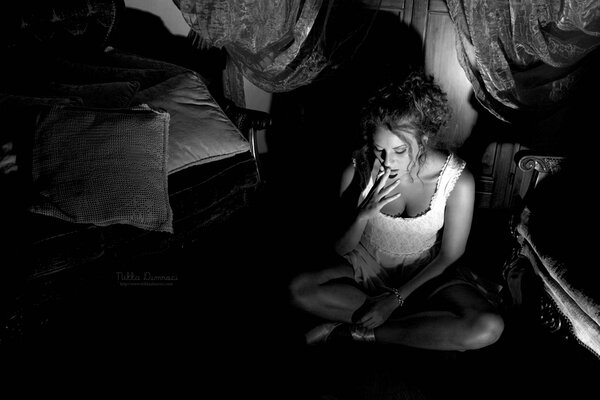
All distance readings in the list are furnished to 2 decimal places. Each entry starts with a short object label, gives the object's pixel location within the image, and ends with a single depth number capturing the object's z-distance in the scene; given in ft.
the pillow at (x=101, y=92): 6.35
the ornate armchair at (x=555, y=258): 4.72
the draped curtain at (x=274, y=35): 6.23
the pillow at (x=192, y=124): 6.40
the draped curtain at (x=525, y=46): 5.49
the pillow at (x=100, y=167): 5.41
